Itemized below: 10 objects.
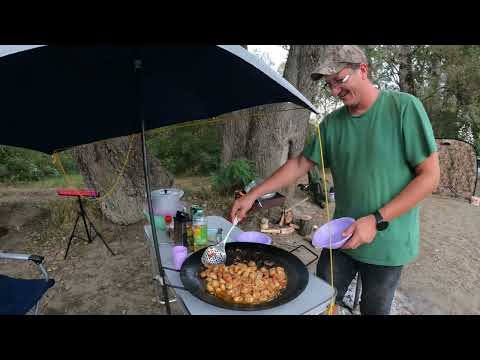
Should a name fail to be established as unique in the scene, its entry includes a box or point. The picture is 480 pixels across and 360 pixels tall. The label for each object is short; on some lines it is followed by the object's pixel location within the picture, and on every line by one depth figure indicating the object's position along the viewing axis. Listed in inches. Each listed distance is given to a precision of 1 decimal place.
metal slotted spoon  66.0
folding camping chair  82.0
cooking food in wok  55.1
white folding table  53.1
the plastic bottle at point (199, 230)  80.1
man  57.8
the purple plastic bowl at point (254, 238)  80.4
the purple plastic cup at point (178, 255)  72.4
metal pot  101.9
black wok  51.4
